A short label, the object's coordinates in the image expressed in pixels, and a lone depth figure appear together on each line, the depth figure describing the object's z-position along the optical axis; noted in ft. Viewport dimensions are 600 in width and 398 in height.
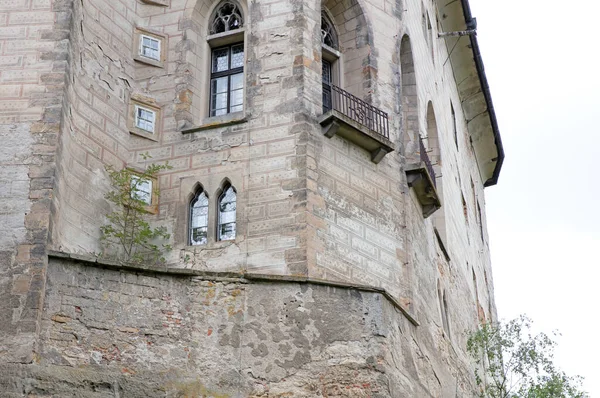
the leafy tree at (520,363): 70.08
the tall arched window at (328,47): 66.60
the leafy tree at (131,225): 59.11
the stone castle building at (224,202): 52.49
